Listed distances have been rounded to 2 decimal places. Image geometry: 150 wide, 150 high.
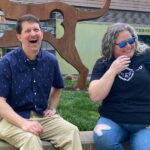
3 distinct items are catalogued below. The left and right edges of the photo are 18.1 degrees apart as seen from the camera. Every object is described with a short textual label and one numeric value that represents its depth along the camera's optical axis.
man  3.53
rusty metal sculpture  8.23
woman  3.54
